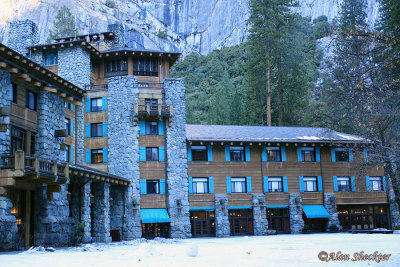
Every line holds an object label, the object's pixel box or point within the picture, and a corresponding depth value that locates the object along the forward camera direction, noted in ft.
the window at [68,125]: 129.90
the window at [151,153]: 133.69
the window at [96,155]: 136.36
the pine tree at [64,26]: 194.08
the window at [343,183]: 144.56
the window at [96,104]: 138.82
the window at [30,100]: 77.87
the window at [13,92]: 73.31
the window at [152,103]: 133.80
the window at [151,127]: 135.33
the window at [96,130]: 137.39
